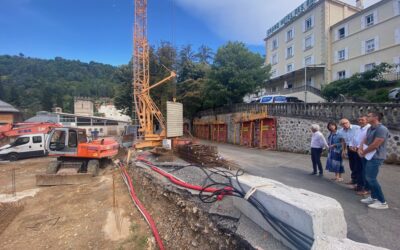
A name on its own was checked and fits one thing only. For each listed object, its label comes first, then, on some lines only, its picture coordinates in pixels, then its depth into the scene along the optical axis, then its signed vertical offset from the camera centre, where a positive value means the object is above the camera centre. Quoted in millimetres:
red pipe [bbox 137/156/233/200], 3898 -1350
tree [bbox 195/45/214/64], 34016 +11058
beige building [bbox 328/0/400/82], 17453 +7470
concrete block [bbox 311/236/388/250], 1635 -929
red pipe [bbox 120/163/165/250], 3998 -2073
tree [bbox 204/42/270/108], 18067 +4333
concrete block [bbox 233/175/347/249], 1976 -857
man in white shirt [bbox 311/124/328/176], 6043 -612
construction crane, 16172 +3790
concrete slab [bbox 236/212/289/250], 2410 -1354
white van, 13720 -1422
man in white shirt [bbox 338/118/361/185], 4934 -439
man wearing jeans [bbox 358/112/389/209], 3639 -507
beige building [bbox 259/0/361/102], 22484 +8992
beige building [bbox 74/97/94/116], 51312 +4264
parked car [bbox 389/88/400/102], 12564 +1697
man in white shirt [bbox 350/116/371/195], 4422 -776
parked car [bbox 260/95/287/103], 16761 +1992
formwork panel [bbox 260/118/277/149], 13957 -593
